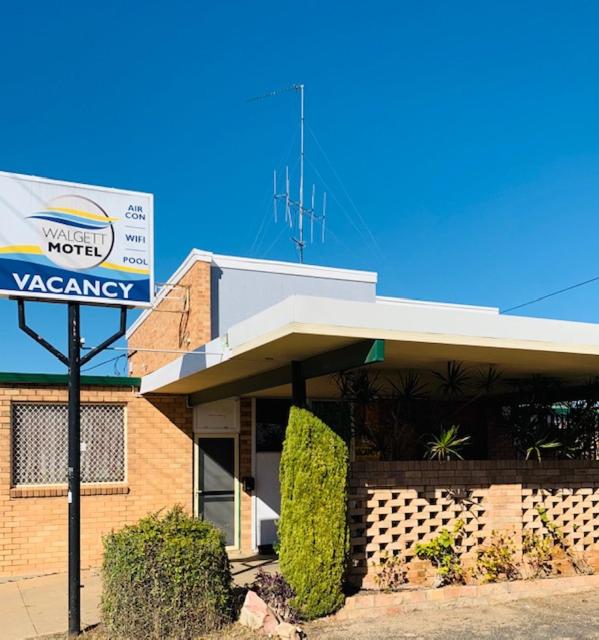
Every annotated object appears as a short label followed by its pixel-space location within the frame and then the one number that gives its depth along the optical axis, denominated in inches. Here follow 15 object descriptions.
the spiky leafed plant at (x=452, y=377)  365.1
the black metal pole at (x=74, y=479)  287.7
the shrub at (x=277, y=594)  297.9
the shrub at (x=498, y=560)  351.6
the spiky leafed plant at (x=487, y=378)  381.4
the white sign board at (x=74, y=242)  298.8
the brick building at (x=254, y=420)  298.8
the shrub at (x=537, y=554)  365.4
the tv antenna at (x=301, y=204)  544.5
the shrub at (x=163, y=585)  272.7
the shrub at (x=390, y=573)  334.3
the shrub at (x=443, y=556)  346.3
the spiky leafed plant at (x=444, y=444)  361.4
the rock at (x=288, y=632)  270.7
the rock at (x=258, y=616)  279.9
